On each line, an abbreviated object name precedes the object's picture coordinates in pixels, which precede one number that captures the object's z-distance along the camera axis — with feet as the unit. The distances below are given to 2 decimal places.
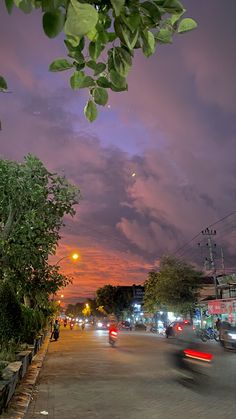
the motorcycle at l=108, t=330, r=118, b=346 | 98.53
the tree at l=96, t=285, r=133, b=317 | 361.51
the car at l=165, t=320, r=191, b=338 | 118.11
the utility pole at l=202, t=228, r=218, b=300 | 137.80
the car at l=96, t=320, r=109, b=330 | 265.13
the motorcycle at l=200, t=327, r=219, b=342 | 108.99
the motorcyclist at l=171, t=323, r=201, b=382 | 46.14
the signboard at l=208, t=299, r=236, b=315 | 122.21
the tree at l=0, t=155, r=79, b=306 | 34.35
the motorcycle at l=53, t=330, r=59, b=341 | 132.67
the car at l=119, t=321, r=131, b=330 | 232.10
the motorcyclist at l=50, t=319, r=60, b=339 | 133.53
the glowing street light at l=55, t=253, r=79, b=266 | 98.68
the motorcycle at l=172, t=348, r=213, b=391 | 43.98
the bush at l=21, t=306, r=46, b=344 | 59.50
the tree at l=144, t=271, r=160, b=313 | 197.67
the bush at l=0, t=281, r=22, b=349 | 47.55
